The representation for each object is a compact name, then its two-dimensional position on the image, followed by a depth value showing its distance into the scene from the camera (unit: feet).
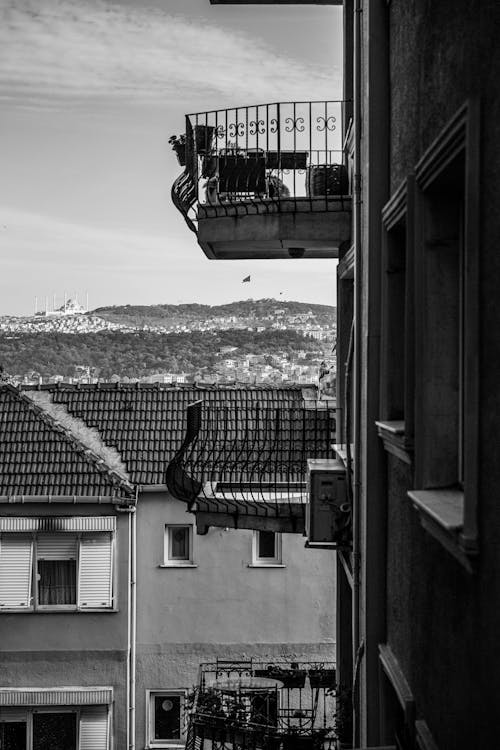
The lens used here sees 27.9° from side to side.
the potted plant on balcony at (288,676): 45.73
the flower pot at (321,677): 43.07
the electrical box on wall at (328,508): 25.44
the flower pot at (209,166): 32.48
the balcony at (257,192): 30.32
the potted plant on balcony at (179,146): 33.71
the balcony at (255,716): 29.22
